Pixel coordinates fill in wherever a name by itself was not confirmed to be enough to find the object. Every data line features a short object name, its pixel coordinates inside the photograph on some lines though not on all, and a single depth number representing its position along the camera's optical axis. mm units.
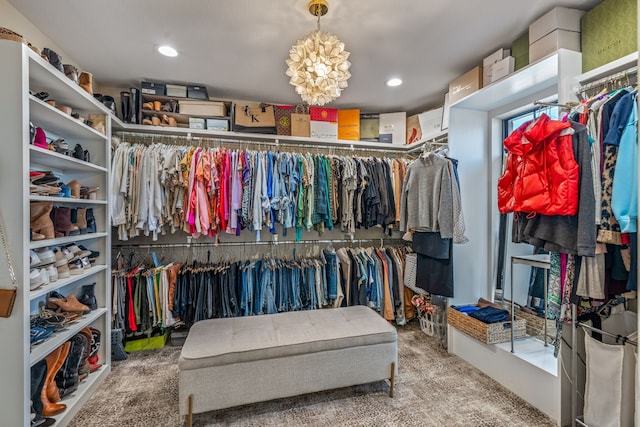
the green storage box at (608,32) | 1625
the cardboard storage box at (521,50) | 2119
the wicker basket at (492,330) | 2221
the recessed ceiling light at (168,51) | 2297
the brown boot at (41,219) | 1666
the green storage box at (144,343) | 2740
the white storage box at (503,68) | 2160
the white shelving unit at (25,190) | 1408
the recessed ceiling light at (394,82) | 2867
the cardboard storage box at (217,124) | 3010
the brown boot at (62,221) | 1877
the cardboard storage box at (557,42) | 1810
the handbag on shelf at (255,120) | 3064
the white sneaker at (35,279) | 1575
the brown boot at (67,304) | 1968
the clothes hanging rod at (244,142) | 2999
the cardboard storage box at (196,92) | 2975
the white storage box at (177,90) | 2939
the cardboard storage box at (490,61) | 2244
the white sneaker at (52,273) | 1798
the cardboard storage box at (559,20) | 1817
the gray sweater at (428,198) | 2434
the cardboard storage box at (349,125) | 3469
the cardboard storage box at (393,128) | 3547
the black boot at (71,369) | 1880
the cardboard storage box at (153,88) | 2866
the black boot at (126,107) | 2891
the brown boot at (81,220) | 2090
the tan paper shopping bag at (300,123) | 3240
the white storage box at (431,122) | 3123
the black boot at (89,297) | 2196
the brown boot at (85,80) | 2078
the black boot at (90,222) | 2259
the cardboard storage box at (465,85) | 2461
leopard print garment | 1414
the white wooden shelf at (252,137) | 2859
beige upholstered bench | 1702
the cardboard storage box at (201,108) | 2965
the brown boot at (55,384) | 1760
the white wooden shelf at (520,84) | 1820
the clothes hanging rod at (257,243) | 3055
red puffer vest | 1539
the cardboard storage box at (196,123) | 2982
